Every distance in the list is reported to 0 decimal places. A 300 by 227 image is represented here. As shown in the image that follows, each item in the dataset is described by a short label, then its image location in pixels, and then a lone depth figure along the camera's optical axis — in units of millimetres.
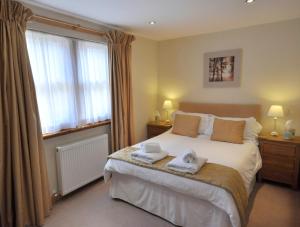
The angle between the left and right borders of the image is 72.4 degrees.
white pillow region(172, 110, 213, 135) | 3330
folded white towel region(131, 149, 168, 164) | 2277
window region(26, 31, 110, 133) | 2387
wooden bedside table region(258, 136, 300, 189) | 2795
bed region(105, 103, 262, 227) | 1868
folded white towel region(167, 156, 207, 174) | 2012
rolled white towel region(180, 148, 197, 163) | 2102
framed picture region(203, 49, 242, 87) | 3447
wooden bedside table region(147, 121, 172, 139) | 3896
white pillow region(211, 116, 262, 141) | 3041
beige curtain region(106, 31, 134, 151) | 3139
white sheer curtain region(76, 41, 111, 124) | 2883
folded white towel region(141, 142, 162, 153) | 2408
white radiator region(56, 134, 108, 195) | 2604
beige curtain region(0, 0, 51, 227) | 1938
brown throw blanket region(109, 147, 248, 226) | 1819
